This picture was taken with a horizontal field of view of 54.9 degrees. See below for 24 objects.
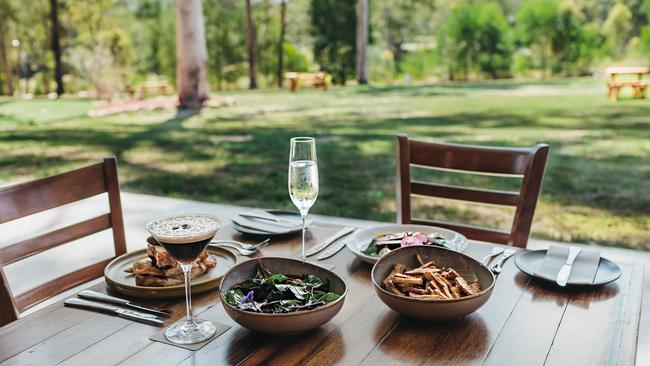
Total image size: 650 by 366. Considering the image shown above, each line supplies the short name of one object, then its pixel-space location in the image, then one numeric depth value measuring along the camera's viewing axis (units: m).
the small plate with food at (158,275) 1.19
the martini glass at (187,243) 0.96
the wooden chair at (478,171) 1.80
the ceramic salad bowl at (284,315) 0.99
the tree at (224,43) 13.69
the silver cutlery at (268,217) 1.68
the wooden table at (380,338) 0.98
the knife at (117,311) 1.11
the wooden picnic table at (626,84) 8.20
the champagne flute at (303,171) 1.27
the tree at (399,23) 14.87
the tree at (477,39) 11.42
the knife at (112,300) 1.14
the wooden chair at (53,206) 1.44
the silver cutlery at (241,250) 1.46
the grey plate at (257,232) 1.57
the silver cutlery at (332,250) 1.44
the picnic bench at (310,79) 12.05
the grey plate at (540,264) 1.25
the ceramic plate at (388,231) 1.41
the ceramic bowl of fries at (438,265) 1.05
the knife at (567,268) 1.23
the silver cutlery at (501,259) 1.33
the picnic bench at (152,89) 12.11
